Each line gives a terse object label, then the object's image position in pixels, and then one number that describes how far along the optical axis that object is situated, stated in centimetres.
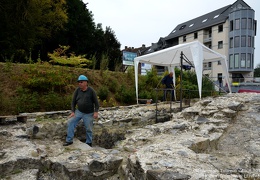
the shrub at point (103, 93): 941
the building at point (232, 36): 3219
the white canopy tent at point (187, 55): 841
